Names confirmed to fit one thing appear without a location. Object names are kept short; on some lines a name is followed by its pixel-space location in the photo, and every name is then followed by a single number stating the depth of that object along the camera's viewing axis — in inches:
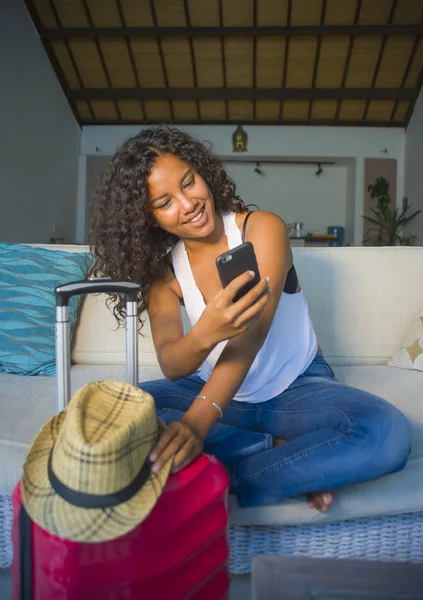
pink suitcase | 23.3
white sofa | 40.6
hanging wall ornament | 256.7
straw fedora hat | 22.7
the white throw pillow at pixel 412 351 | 63.5
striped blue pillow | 61.2
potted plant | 242.8
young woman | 36.2
